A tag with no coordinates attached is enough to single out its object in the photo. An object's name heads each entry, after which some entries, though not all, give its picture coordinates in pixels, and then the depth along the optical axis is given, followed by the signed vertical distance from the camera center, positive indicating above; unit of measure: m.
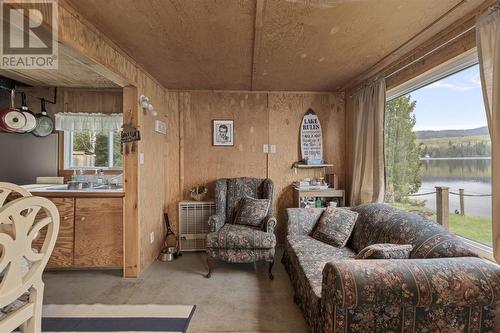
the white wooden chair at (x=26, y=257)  1.01 -0.42
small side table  3.31 -0.36
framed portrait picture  3.60 +0.56
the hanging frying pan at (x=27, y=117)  3.08 +0.67
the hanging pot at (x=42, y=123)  3.23 +0.62
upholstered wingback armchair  2.56 -0.79
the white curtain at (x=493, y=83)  1.47 +0.55
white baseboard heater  3.37 -0.78
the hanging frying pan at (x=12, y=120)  2.95 +0.61
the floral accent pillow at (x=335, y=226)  2.39 -0.61
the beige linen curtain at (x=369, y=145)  2.71 +0.29
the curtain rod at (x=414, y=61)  1.80 +1.03
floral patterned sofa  1.22 -0.65
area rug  1.81 -1.22
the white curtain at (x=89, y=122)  3.30 +0.66
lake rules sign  3.65 +0.48
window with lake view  1.83 +0.16
